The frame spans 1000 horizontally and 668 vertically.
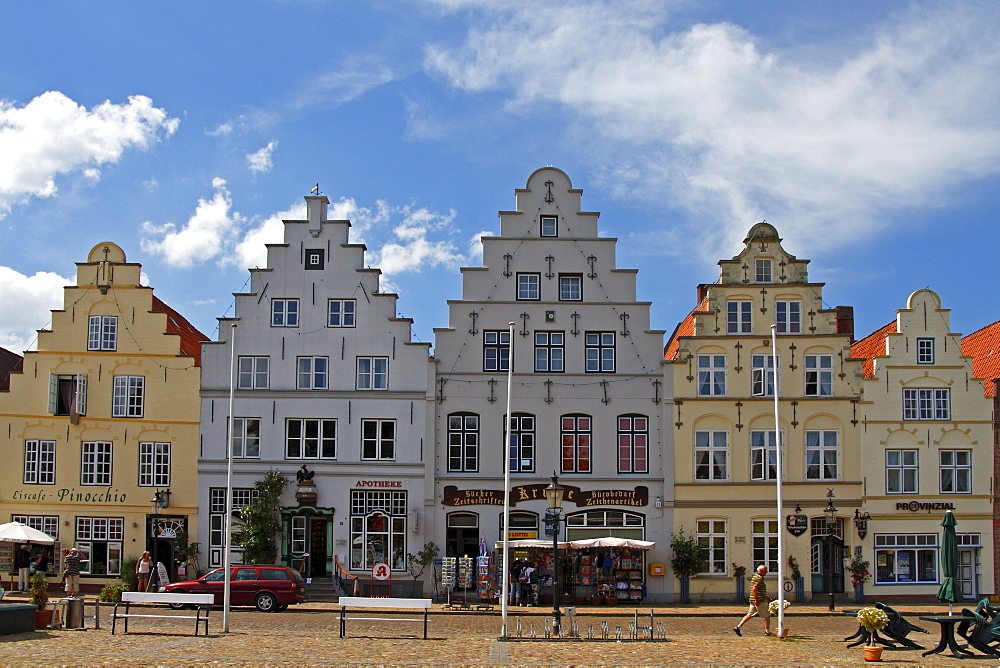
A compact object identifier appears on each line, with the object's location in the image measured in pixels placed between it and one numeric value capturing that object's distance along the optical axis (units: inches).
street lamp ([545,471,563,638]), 1051.3
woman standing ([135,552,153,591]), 1457.9
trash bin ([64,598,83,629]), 1043.9
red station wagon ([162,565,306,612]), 1302.9
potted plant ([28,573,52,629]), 1033.5
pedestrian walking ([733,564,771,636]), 1085.1
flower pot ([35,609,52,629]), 1032.2
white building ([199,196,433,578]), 1556.3
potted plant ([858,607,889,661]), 902.4
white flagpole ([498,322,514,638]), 1034.7
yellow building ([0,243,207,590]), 1572.3
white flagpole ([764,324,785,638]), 1044.5
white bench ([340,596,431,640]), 1043.9
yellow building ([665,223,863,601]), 1563.7
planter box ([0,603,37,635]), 977.5
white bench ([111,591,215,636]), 1059.3
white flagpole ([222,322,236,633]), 1054.4
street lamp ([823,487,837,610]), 1460.4
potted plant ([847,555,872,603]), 1528.1
